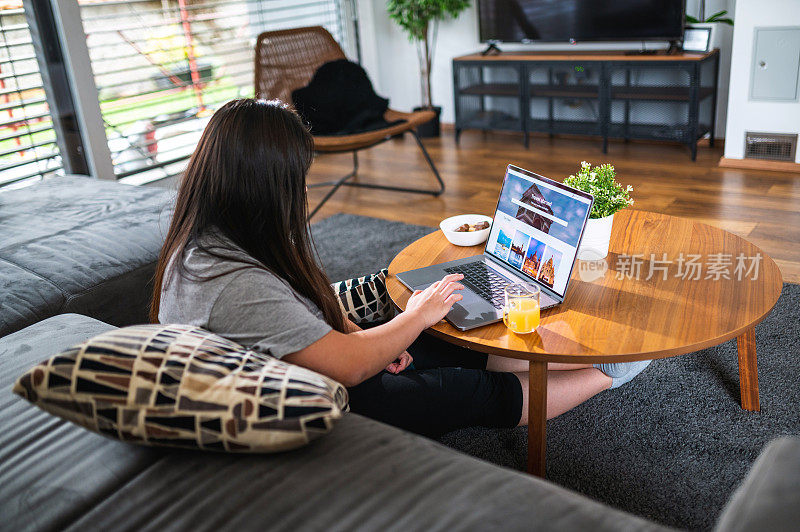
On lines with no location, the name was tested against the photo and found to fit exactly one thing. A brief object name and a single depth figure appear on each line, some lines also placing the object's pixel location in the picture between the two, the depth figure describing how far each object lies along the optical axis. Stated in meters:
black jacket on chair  3.84
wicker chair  3.91
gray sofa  0.91
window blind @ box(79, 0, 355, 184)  3.94
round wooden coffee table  1.44
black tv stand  4.19
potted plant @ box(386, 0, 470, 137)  4.87
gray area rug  1.59
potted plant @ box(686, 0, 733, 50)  4.12
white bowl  1.99
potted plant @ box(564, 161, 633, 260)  1.75
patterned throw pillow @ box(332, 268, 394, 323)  1.82
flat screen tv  4.19
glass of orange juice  1.47
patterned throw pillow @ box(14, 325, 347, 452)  1.04
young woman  1.22
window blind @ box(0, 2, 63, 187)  3.38
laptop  1.54
